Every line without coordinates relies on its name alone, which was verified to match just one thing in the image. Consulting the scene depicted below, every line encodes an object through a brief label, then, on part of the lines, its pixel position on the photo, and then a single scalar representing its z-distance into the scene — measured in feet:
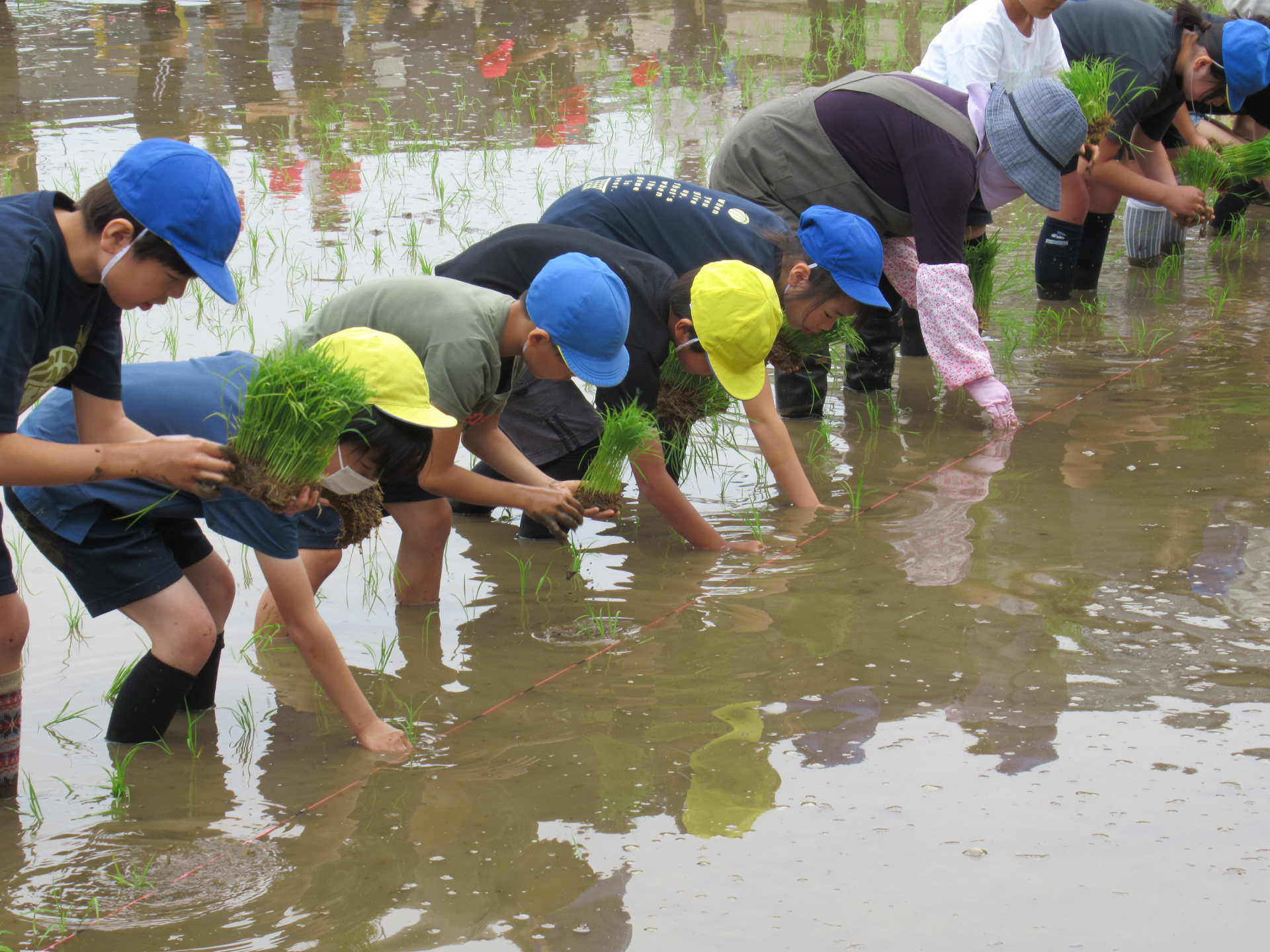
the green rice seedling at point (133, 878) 13.24
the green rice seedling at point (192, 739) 16.15
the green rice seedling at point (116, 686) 17.53
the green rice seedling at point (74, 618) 19.30
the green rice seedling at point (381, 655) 18.53
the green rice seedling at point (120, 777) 14.93
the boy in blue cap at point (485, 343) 17.97
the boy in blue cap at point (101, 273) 12.93
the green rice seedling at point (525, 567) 21.40
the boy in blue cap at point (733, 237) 22.35
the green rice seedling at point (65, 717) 16.75
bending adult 25.59
